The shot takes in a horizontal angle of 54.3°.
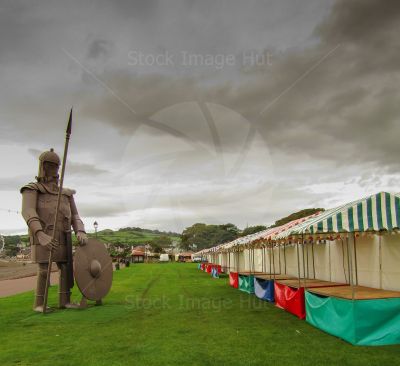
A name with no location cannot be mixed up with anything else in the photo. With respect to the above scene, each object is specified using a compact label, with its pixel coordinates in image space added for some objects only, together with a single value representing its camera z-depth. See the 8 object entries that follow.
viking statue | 10.16
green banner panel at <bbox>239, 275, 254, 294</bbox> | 16.07
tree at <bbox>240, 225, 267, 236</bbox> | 100.71
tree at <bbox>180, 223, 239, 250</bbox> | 109.12
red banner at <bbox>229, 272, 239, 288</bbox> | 19.11
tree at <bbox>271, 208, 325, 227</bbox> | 62.13
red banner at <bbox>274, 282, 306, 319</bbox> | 9.64
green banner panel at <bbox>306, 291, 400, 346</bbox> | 6.82
